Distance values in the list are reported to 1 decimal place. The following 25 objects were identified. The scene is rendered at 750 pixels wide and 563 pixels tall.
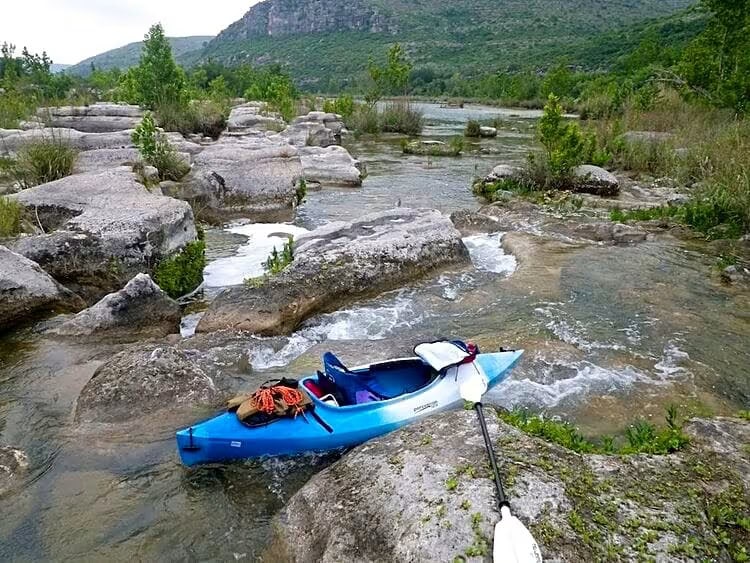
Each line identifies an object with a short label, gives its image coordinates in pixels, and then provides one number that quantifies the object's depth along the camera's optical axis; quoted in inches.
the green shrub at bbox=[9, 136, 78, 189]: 424.5
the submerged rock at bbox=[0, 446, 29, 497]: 170.5
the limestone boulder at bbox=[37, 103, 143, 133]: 782.5
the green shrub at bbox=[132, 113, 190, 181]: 486.6
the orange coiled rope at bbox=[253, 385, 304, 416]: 179.5
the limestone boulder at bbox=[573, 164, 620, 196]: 563.5
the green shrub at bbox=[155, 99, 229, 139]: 872.9
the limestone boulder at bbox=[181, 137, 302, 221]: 516.7
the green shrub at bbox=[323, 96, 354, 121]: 1264.8
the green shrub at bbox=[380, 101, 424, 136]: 1224.2
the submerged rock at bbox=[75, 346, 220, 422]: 202.2
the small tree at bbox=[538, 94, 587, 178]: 553.0
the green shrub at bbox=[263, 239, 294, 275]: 328.2
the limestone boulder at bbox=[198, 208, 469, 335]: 282.8
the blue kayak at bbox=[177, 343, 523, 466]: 175.3
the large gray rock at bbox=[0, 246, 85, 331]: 267.7
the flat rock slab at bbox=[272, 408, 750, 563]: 114.8
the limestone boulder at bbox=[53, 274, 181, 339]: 267.9
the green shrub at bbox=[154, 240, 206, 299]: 320.8
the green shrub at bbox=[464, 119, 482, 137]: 1148.5
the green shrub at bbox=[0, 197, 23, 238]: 321.7
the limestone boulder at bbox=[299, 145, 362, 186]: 683.4
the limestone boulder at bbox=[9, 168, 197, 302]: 311.0
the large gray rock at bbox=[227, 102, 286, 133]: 956.6
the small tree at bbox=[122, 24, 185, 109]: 922.7
